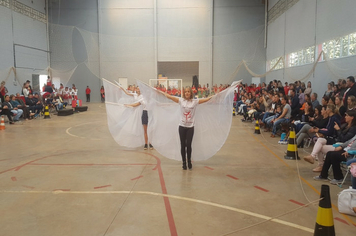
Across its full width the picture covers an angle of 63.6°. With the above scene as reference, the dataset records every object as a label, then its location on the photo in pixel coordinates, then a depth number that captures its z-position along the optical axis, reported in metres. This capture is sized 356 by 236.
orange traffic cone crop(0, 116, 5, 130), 11.86
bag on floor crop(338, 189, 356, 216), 4.03
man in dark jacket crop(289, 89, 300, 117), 9.73
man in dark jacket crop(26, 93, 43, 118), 15.87
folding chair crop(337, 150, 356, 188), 4.94
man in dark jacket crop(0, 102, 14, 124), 13.45
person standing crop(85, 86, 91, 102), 27.73
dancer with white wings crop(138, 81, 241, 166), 6.51
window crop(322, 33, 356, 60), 11.51
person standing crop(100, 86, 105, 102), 27.52
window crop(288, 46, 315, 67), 15.47
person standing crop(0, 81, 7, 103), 14.18
